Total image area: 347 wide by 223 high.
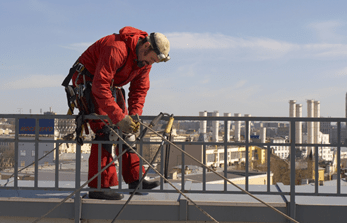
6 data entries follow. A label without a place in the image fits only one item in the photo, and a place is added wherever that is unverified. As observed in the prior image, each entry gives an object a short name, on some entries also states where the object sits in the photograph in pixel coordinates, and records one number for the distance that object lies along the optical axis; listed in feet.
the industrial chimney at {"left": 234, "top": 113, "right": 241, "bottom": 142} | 322.28
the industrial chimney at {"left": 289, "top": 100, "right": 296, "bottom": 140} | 344.49
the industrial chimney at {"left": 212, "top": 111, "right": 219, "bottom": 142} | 326.22
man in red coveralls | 12.39
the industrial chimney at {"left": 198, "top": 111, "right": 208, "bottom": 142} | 352.69
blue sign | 13.39
